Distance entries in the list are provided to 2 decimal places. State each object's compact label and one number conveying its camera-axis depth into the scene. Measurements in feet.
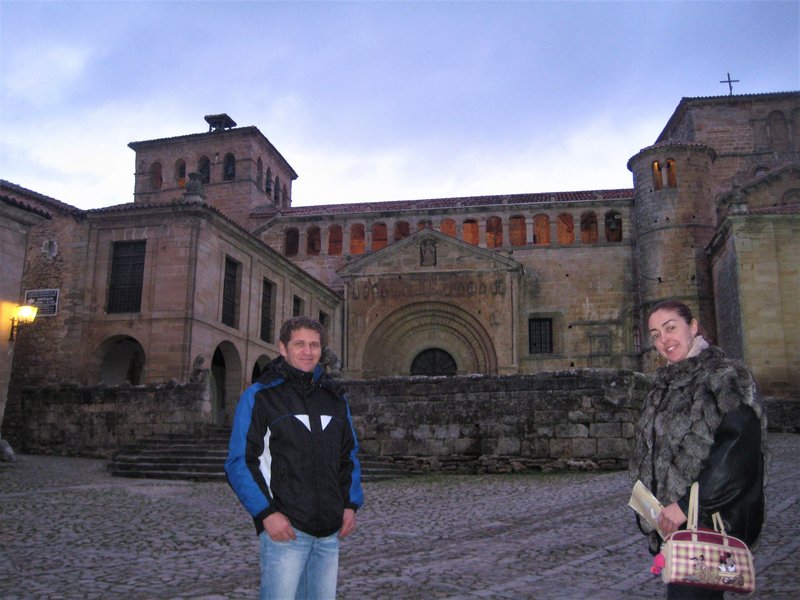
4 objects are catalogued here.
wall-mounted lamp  44.50
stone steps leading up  39.88
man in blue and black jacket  9.27
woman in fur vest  8.53
